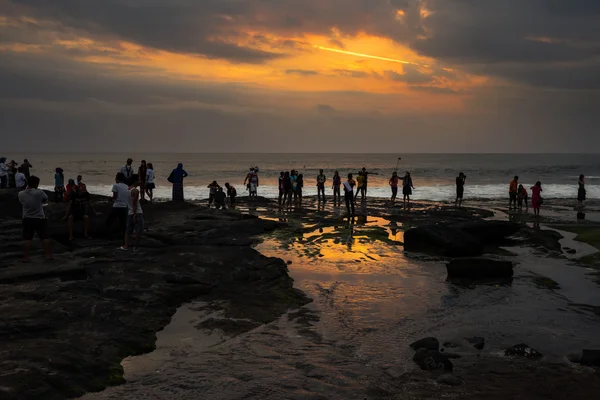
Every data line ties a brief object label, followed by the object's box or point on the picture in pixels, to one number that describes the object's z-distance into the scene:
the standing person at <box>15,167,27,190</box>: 24.73
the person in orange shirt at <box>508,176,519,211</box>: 31.55
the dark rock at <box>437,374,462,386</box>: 7.09
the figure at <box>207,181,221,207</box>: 30.86
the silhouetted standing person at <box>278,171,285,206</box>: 32.19
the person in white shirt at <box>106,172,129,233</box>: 14.65
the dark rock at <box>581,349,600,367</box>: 7.76
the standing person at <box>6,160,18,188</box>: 30.10
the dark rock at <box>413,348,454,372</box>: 7.63
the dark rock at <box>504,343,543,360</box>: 8.16
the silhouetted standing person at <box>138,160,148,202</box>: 24.92
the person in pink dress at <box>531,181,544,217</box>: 28.38
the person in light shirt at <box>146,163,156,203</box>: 25.47
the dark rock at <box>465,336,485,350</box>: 8.57
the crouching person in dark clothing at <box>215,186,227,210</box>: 29.71
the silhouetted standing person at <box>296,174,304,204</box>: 33.09
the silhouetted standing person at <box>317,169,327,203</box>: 33.77
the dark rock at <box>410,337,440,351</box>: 8.42
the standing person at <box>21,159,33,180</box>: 27.70
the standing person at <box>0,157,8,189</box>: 28.62
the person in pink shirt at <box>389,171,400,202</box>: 36.75
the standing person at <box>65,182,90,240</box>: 16.28
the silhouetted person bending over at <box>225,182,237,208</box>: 31.49
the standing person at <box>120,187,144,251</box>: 14.07
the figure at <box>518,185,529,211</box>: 31.38
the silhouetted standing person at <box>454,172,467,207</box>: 33.50
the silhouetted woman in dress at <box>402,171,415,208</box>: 33.91
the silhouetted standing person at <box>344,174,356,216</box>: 25.58
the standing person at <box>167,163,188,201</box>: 26.01
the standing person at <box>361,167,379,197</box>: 33.96
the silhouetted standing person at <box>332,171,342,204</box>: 35.12
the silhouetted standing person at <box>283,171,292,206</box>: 31.75
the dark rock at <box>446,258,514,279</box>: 13.77
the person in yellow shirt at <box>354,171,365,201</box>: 32.97
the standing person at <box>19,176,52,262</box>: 12.35
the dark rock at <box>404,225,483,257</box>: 17.05
